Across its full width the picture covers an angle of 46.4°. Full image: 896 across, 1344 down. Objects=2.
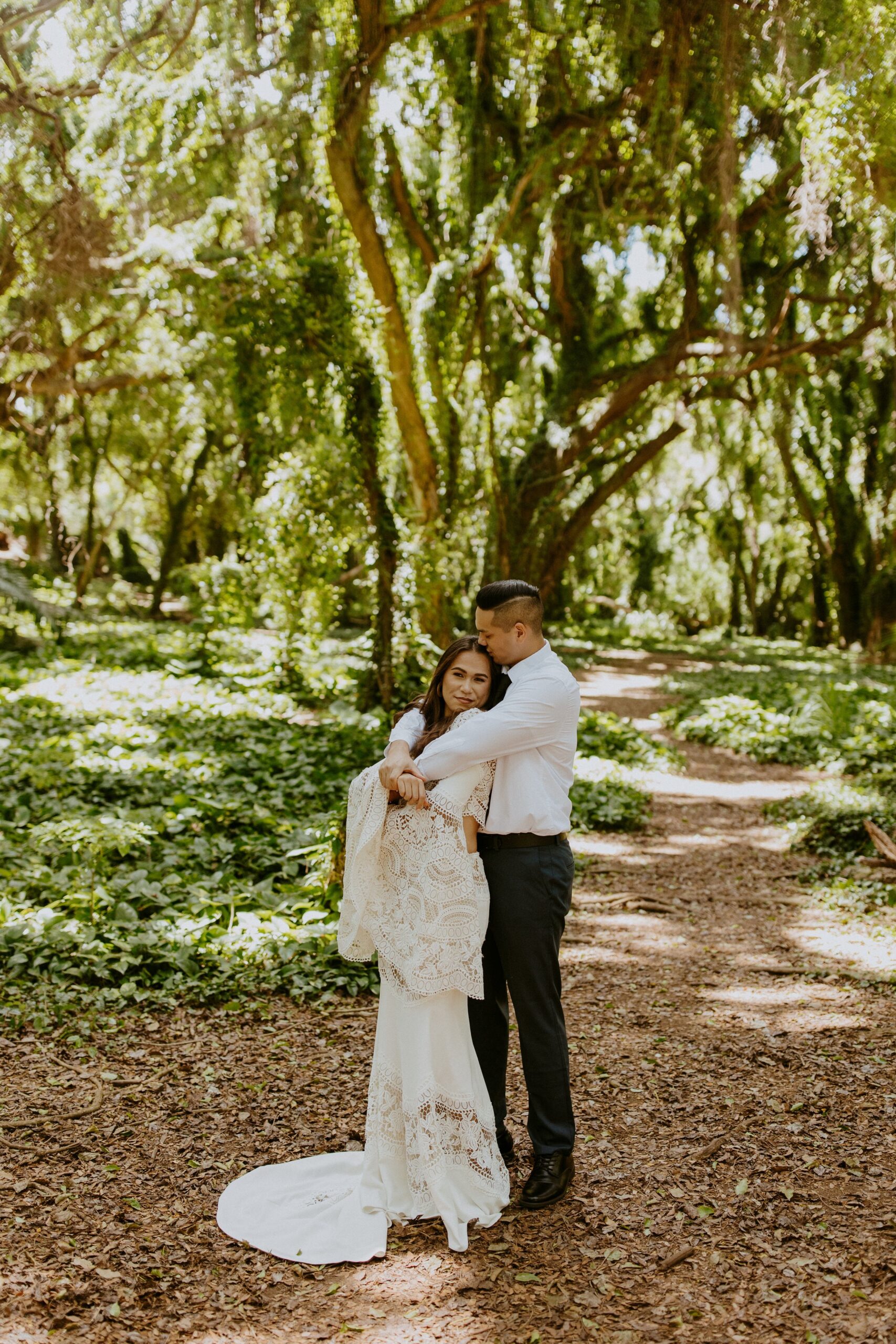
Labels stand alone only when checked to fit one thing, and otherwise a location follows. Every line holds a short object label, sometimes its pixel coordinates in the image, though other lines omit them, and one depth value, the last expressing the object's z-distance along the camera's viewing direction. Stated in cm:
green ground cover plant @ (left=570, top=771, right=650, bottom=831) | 884
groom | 340
